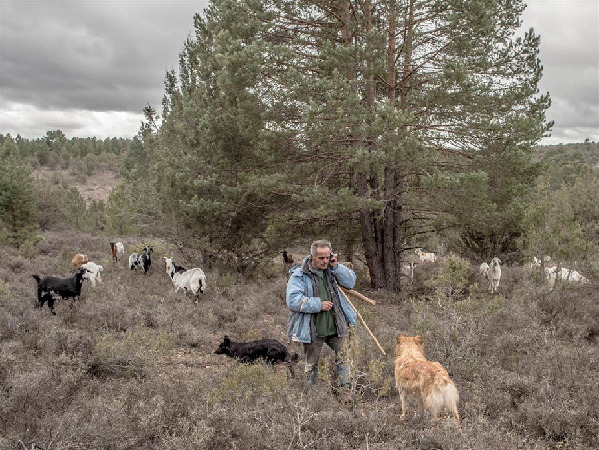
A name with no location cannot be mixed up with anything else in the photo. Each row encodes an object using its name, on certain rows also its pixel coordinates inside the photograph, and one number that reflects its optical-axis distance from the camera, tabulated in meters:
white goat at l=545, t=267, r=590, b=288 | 10.71
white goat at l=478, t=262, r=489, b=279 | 13.66
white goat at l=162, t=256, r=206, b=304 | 10.67
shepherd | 4.88
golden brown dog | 4.19
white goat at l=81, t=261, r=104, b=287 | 11.82
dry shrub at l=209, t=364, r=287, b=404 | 4.75
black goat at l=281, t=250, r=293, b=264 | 17.39
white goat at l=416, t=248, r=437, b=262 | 19.85
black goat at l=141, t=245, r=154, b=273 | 14.62
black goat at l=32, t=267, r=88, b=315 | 9.16
